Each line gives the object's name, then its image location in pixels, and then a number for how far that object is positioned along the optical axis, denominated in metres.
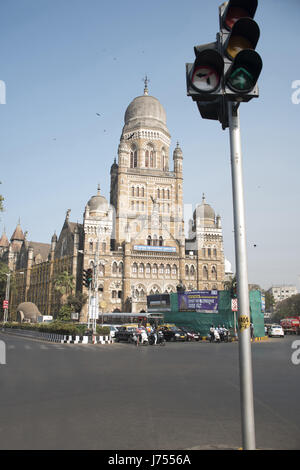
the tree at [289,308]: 95.19
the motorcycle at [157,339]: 28.61
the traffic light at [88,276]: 24.81
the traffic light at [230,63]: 4.02
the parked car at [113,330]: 34.29
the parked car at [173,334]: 34.12
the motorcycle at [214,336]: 32.12
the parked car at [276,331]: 42.22
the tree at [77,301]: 58.15
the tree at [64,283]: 61.31
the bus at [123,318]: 53.31
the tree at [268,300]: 113.38
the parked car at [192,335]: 35.25
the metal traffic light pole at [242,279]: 3.97
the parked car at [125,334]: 30.66
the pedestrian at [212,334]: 32.41
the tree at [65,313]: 53.48
